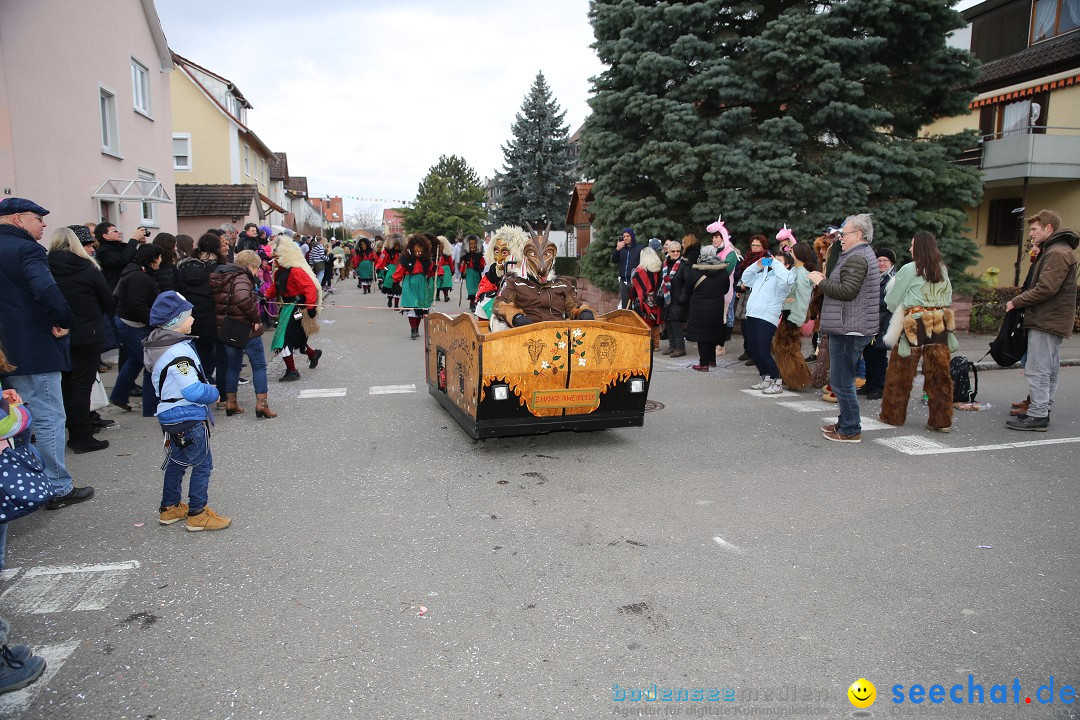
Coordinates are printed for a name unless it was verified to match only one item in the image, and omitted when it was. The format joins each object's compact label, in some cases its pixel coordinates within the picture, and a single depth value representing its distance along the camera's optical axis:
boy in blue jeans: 4.26
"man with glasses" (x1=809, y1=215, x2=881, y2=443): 6.21
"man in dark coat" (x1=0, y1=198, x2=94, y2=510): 4.86
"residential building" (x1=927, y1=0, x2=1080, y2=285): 18.27
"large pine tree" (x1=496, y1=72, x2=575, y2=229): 41.00
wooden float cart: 5.75
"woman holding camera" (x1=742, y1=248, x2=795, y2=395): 8.52
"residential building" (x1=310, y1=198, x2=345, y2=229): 110.76
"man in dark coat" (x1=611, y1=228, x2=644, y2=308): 13.00
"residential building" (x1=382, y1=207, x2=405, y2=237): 111.58
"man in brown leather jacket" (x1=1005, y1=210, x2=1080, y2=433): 6.54
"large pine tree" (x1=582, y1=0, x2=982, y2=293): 12.45
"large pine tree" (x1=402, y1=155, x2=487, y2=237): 56.34
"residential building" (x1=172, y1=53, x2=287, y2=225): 30.17
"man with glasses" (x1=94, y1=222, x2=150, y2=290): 7.82
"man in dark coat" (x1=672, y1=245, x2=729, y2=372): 10.00
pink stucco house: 11.80
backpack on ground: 7.89
